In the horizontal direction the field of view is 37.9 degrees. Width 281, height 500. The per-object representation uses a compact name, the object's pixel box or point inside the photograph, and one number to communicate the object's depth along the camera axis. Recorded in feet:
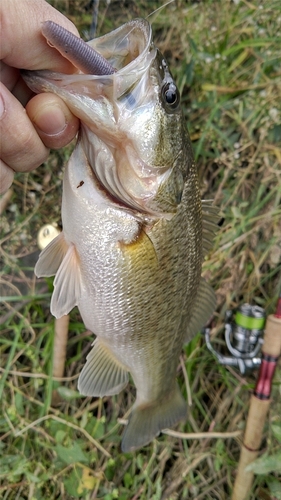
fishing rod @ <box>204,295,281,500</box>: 1.13
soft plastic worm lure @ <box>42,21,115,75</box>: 0.51
